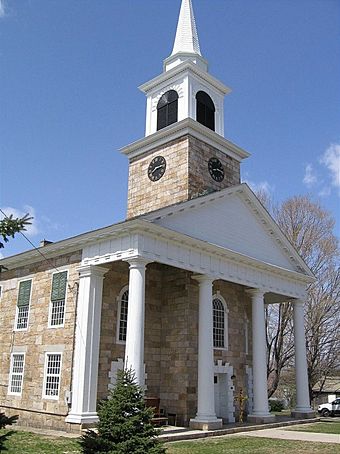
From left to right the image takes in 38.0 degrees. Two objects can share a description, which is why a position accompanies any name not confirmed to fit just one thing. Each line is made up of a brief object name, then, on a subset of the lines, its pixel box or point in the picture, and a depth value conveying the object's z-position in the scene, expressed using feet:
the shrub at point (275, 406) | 110.93
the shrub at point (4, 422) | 21.95
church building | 56.18
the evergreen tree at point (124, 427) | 30.32
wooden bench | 58.17
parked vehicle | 102.63
